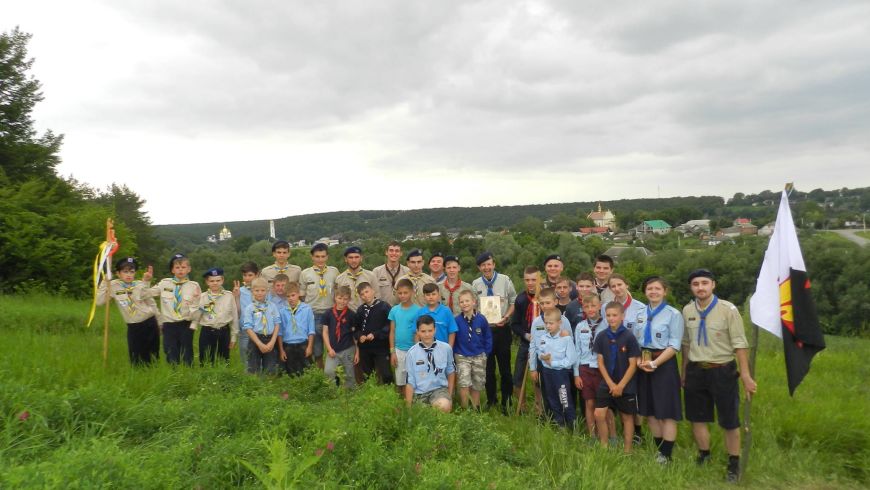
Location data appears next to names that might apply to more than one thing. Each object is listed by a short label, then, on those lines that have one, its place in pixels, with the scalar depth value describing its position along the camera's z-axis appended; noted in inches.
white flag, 204.2
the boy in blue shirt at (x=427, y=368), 234.2
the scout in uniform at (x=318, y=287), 287.4
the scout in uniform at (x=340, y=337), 264.4
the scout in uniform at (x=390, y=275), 295.6
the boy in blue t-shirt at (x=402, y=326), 252.4
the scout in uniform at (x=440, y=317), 248.4
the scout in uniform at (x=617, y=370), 212.8
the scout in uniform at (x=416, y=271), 285.7
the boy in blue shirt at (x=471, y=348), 252.2
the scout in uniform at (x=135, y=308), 272.1
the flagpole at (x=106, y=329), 251.6
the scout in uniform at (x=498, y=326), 268.2
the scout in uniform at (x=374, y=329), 266.2
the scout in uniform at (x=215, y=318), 269.9
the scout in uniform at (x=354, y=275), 284.2
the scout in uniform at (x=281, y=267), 295.6
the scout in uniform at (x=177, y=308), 269.7
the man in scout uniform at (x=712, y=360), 201.3
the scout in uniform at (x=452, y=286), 272.2
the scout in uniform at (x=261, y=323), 263.7
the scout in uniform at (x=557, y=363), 229.3
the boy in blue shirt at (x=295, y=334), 270.4
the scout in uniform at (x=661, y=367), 210.1
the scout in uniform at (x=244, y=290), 272.5
